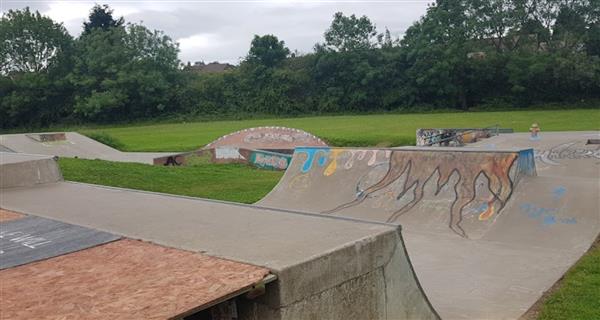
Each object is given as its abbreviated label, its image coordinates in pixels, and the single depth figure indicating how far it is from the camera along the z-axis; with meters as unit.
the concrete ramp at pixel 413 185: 8.59
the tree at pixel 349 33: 54.44
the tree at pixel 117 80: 46.62
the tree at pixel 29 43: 50.38
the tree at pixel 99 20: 63.62
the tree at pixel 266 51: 52.94
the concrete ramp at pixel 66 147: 21.84
